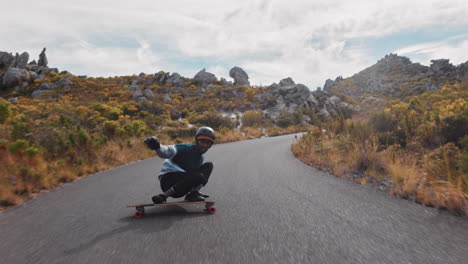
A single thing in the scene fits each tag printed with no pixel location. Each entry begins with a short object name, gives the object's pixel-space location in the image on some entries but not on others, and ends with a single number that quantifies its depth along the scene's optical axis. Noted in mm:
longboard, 3443
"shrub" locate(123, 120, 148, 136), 13617
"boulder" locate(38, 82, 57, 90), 46438
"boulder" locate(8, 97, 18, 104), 36869
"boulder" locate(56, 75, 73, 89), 48559
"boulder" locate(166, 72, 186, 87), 61438
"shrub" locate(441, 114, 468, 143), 6490
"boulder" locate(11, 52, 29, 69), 58838
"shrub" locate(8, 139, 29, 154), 6032
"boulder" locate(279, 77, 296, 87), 71962
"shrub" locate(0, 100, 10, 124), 9303
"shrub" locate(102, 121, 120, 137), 12945
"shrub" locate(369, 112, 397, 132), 9734
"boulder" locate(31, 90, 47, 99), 42125
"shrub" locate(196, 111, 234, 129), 27219
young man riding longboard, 3717
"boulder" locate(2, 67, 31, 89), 46594
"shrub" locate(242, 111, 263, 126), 33528
